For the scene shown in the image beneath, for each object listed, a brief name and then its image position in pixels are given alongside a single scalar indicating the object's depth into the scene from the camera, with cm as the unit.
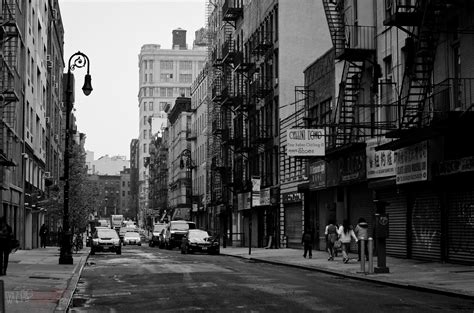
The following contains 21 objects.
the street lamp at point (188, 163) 9706
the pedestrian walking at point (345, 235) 3081
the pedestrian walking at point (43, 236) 5298
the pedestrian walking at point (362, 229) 2912
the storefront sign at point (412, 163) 2693
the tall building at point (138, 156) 19475
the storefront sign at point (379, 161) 3109
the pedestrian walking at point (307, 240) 3577
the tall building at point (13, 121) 3750
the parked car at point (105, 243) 4716
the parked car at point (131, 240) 7862
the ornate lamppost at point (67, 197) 3120
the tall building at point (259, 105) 5091
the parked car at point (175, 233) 5838
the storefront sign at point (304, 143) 3519
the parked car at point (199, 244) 4650
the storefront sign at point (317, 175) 4009
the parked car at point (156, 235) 6940
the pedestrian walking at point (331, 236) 3303
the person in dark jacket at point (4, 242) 2247
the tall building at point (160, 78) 18450
